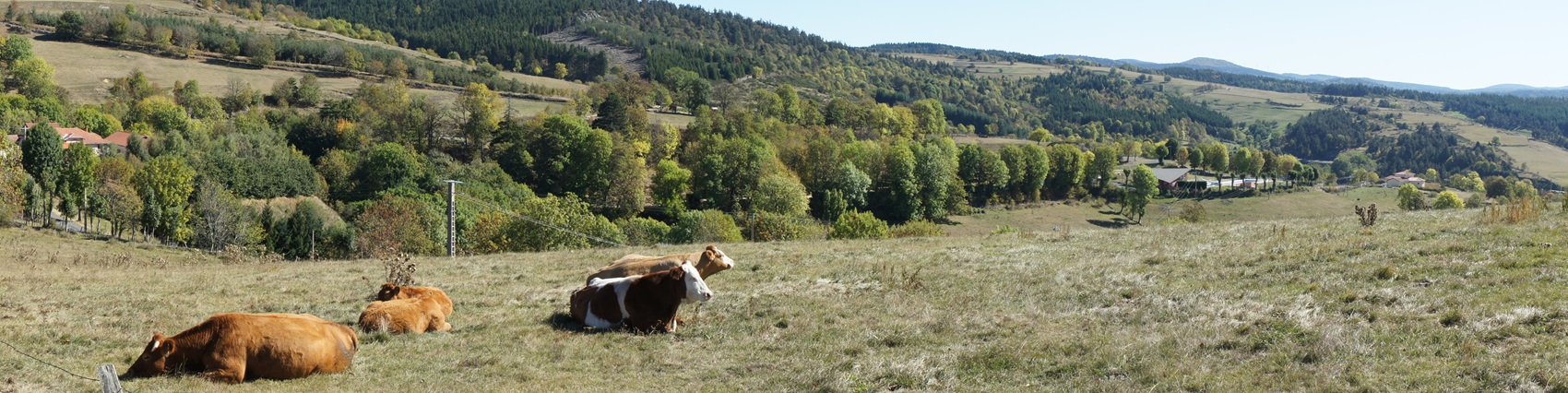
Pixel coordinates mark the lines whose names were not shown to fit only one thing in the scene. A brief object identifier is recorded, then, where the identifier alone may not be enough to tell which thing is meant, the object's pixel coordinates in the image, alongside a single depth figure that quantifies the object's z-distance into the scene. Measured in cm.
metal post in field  3331
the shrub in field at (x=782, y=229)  7444
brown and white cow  1383
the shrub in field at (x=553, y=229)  5972
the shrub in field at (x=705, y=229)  7144
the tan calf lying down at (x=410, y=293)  1464
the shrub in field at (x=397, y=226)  5644
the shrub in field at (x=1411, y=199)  12069
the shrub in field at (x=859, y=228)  7925
